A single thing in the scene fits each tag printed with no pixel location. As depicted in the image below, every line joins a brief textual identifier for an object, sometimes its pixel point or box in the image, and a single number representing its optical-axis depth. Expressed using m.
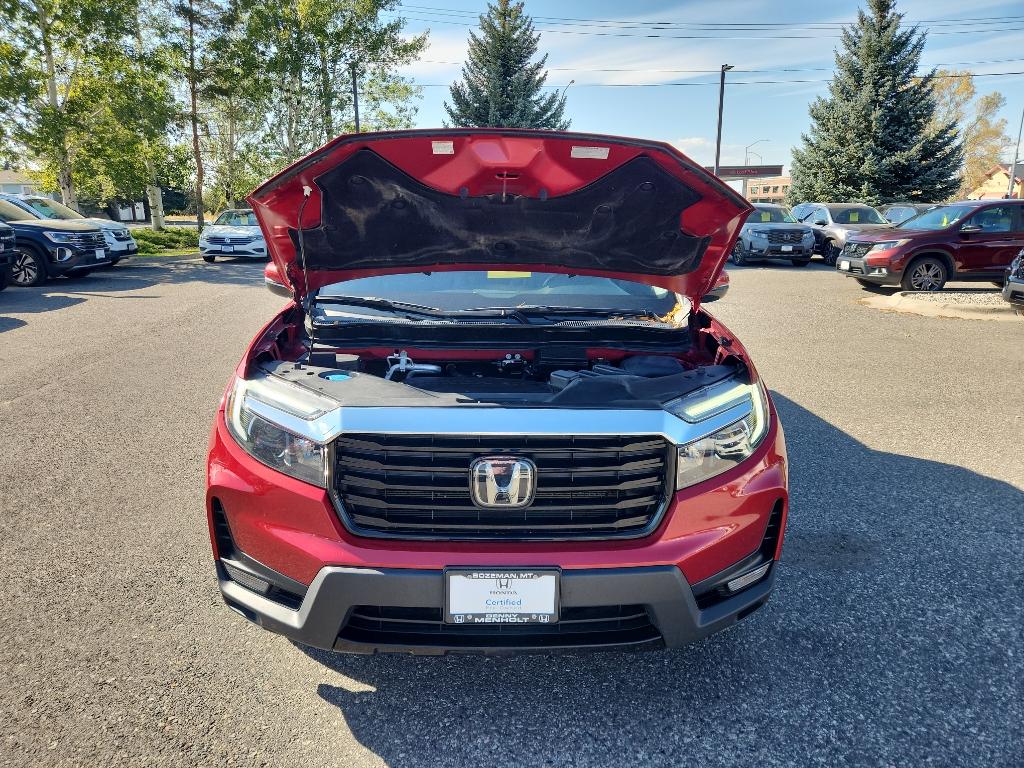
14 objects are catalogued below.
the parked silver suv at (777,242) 16.72
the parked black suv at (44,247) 13.02
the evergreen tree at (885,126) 24.45
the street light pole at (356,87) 31.94
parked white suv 14.15
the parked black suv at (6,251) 11.37
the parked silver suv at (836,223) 17.16
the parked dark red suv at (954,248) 11.72
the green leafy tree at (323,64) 28.08
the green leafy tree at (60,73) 17.91
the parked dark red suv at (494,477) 1.96
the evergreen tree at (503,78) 30.34
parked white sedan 18.17
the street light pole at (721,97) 28.93
